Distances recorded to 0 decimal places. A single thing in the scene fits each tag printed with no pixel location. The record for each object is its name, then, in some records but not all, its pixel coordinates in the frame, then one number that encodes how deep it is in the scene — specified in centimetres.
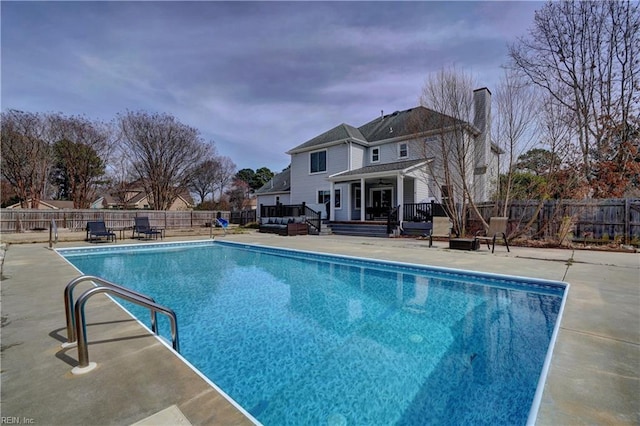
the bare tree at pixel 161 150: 2351
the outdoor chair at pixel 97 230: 1295
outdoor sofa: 1734
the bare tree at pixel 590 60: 1373
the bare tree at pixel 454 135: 1240
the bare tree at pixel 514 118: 1150
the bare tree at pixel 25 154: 1981
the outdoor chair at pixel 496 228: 969
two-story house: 1317
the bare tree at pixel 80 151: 2181
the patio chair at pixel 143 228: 1392
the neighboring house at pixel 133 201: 2903
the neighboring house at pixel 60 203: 3985
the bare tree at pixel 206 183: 3999
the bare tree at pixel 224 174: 4272
